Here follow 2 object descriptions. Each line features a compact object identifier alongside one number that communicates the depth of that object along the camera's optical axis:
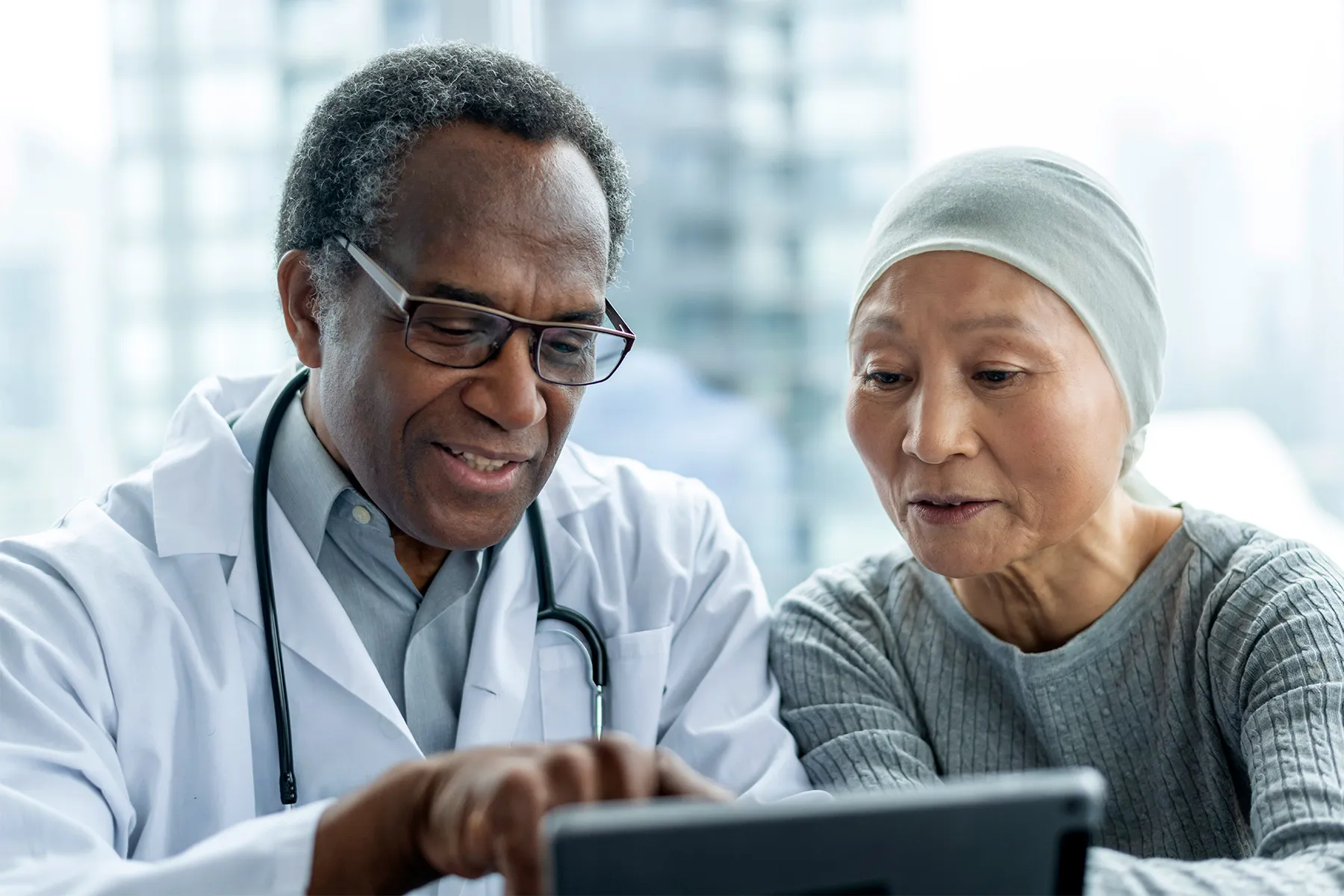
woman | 1.31
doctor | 1.29
